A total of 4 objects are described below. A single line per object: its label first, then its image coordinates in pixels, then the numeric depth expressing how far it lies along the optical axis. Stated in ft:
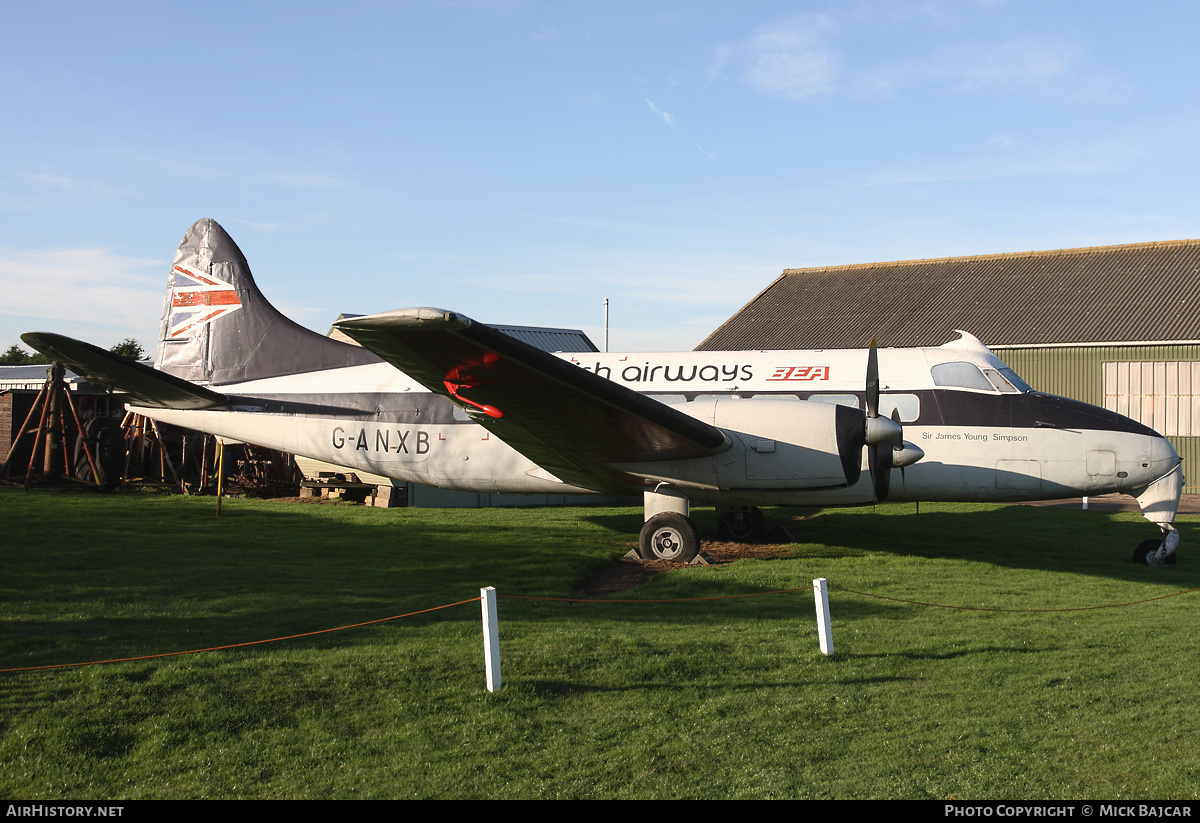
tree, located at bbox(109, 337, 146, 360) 211.82
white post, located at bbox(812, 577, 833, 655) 26.58
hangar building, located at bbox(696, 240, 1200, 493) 90.43
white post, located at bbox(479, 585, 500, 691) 22.71
